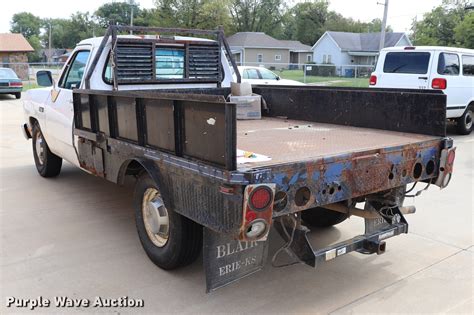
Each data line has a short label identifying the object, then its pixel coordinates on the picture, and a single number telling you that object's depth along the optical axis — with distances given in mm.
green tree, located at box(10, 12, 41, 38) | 112125
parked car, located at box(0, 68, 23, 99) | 21922
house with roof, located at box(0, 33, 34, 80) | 41812
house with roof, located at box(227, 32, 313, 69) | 56969
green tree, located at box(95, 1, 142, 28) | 97125
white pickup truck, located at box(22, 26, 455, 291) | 3074
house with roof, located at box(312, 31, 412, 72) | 60688
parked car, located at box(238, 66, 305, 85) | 15867
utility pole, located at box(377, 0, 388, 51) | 25422
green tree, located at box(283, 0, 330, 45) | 83062
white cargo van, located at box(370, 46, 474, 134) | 11008
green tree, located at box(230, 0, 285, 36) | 74812
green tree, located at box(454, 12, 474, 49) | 36094
